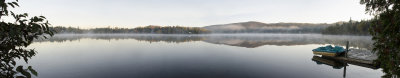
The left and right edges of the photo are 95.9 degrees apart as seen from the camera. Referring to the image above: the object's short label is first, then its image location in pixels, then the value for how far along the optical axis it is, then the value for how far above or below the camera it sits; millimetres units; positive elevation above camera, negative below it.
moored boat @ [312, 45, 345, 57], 21575 -1994
